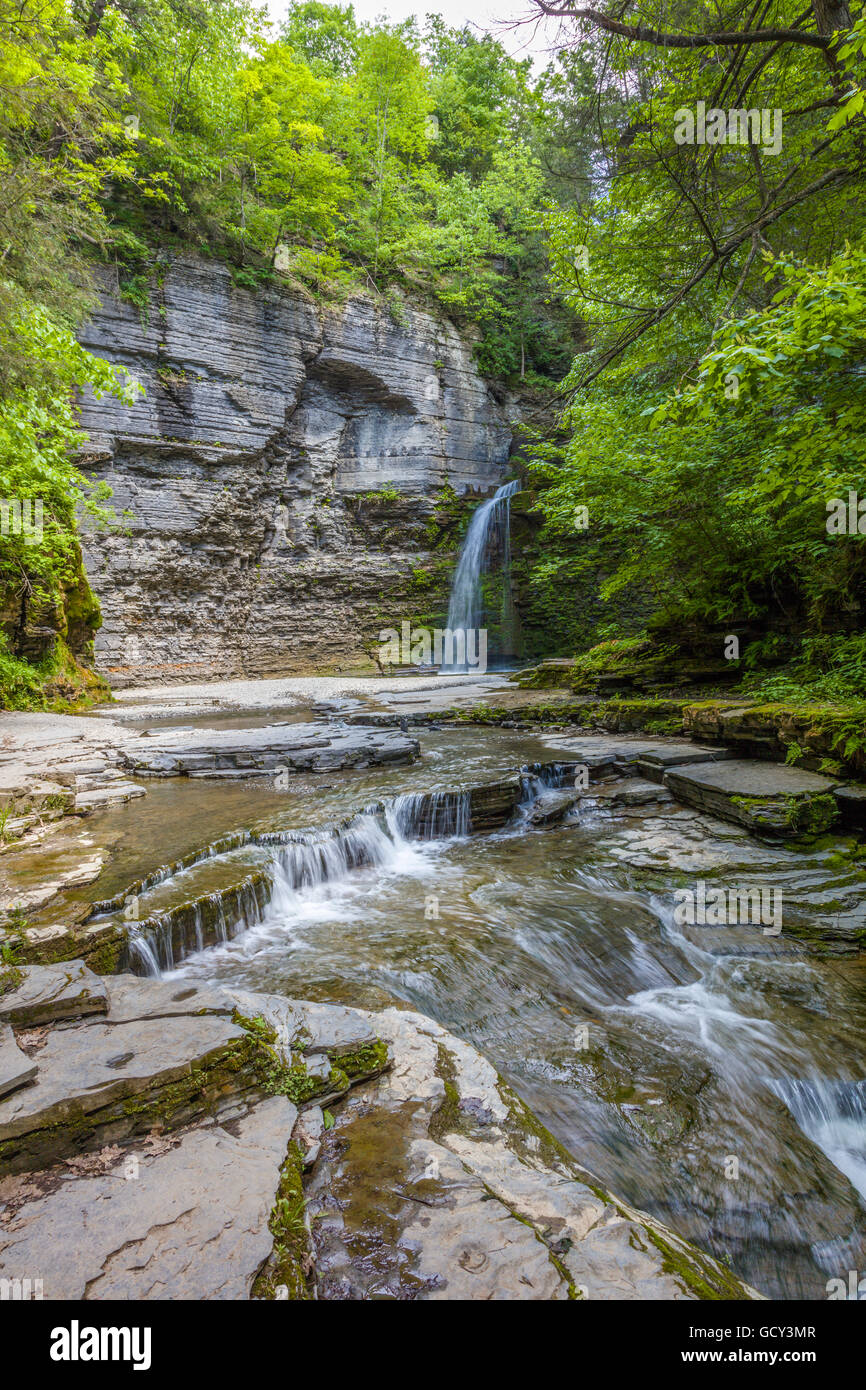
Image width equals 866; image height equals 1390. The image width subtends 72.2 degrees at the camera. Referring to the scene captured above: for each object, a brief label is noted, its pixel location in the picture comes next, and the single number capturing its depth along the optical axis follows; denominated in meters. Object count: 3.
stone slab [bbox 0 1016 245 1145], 1.84
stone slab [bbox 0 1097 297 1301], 1.38
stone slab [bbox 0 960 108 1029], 2.38
